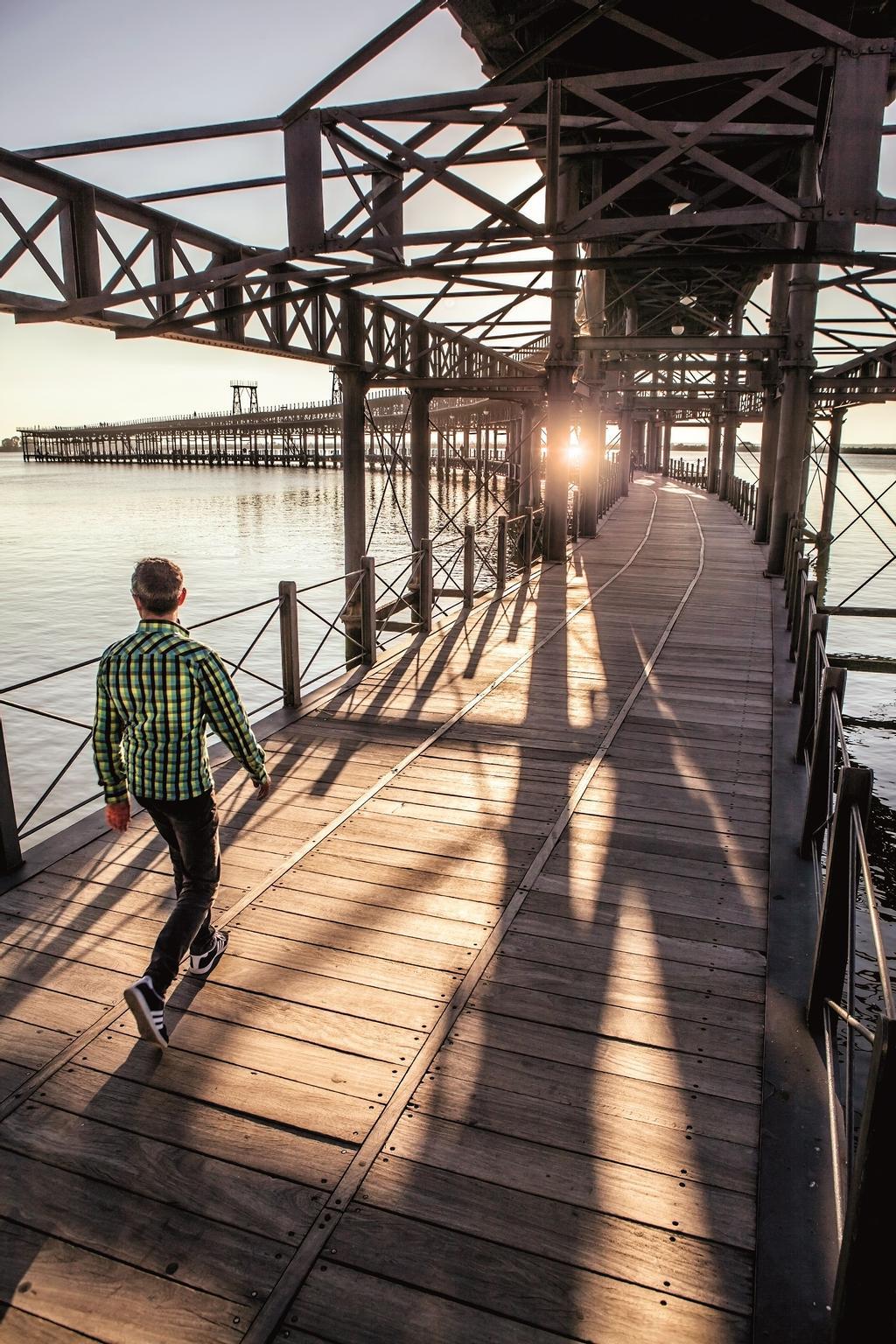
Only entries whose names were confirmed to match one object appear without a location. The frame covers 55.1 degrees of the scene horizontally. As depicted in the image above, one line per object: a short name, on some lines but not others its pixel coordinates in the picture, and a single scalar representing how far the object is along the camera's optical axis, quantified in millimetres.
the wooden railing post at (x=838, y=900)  3717
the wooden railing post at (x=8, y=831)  5098
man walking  3721
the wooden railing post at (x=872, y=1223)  2211
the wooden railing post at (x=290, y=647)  8352
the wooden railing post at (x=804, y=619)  8461
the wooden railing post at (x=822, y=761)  5207
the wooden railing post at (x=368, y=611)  9914
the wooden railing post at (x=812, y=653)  6647
